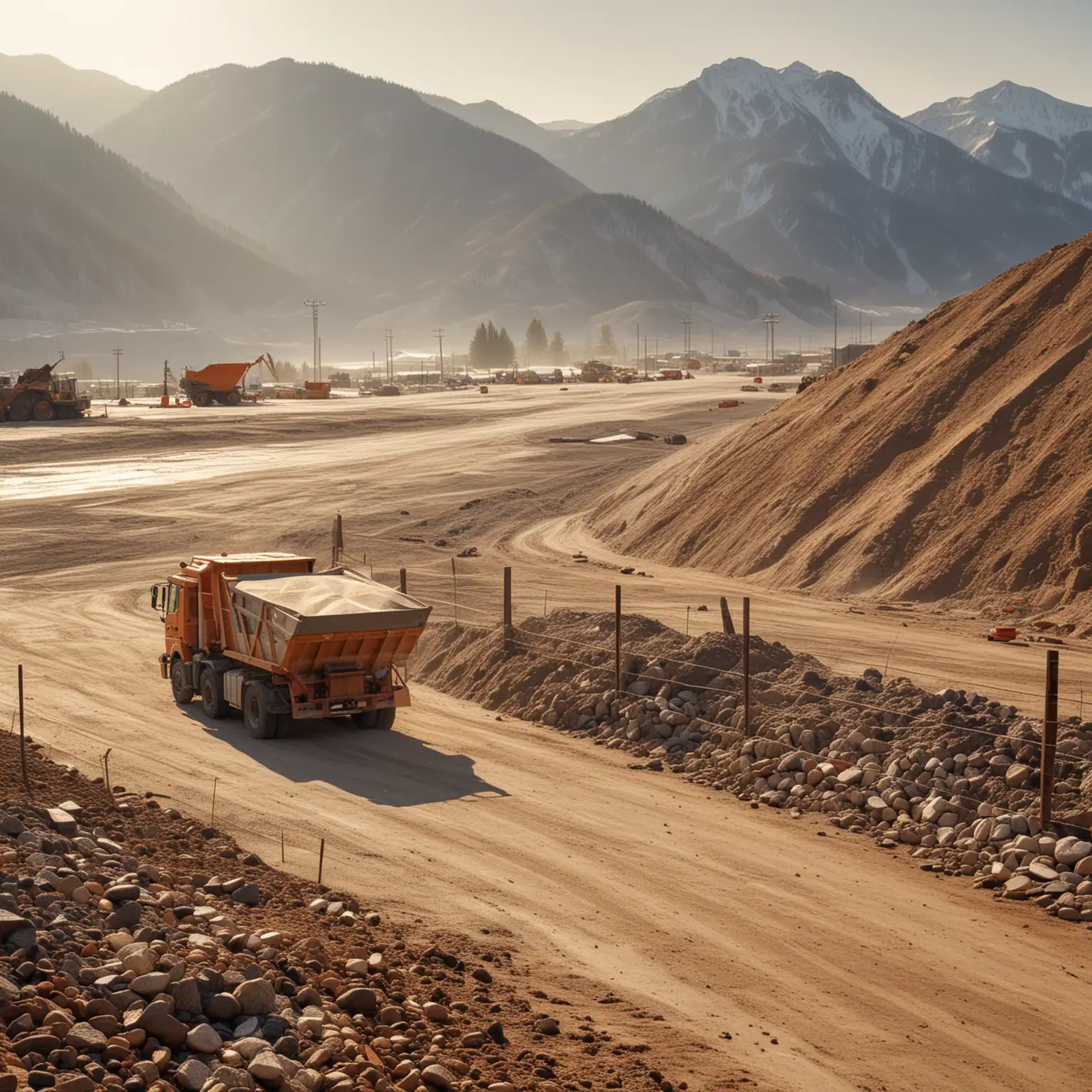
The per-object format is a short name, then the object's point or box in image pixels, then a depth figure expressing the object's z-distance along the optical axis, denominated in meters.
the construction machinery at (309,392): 111.56
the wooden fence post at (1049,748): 15.04
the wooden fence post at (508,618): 24.42
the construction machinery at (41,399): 77.25
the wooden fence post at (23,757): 15.47
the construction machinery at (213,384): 96.12
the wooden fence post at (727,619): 22.73
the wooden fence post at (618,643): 21.27
